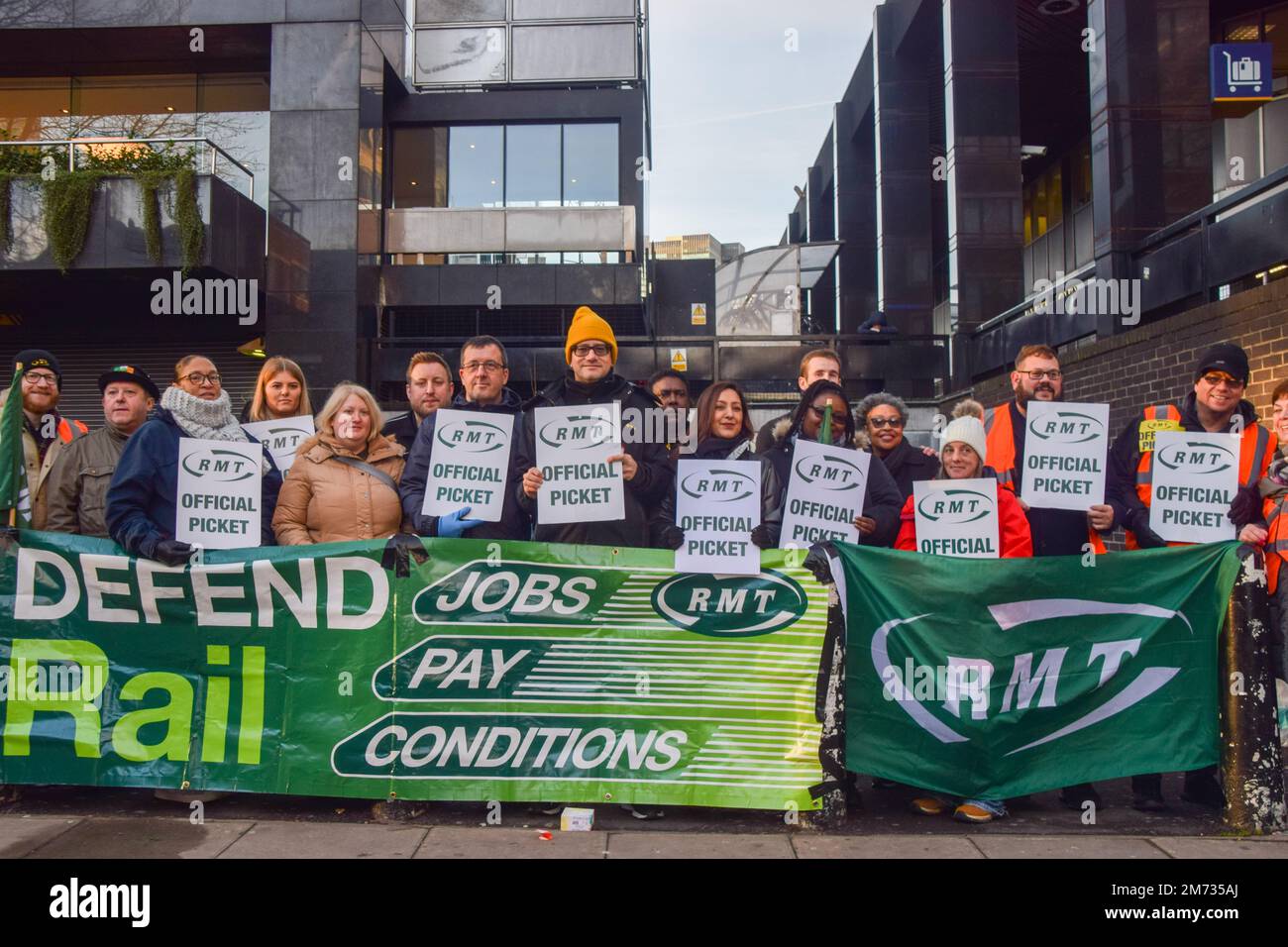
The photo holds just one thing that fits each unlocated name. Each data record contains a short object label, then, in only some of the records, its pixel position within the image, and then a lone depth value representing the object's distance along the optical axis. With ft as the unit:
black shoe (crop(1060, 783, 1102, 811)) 17.24
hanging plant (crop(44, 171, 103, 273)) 49.96
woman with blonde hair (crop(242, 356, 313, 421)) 20.16
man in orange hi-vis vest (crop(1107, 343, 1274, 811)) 17.40
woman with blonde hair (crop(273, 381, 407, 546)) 17.20
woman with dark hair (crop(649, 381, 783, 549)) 18.85
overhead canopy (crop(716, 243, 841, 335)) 77.20
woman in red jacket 17.66
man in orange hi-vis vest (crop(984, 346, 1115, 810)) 18.62
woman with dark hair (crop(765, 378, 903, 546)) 17.67
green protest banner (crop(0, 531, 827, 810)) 16.17
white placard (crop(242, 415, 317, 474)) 19.67
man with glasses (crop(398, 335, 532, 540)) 17.22
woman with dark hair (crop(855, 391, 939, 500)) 19.44
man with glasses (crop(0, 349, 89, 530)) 19.43
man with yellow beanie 17.49
